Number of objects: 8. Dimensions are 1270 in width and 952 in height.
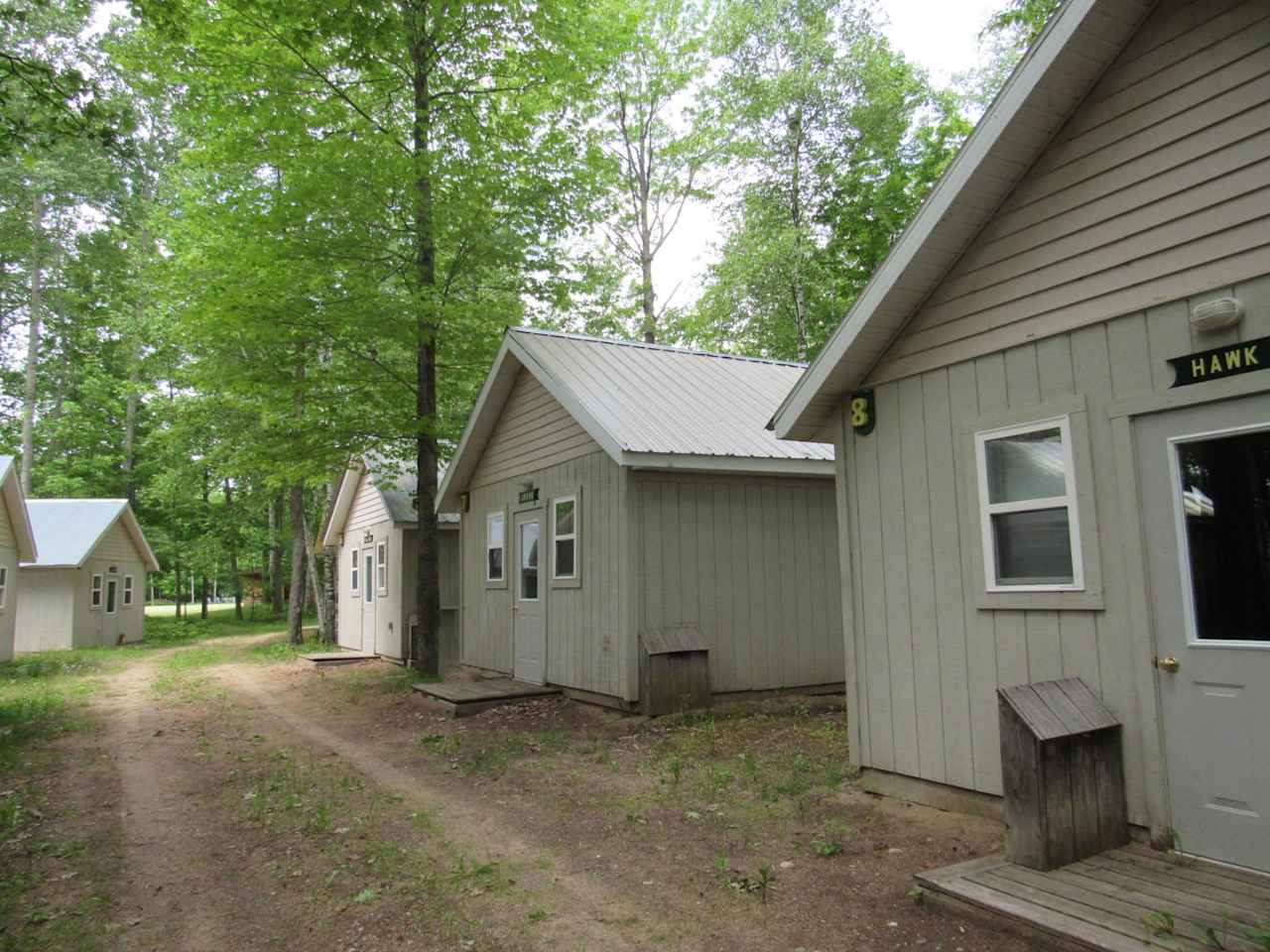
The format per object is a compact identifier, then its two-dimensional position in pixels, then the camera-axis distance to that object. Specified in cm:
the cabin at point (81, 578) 2381
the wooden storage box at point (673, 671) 957
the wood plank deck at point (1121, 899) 348
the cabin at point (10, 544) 1983
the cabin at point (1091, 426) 432
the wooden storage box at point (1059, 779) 437
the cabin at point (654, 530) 991
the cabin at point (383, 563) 1844
